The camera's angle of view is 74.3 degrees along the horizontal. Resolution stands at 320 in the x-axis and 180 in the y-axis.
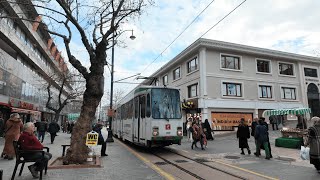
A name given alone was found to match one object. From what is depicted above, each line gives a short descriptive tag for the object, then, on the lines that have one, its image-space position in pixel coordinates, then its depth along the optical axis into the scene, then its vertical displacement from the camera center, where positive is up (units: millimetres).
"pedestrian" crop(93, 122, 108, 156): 9480 -1224
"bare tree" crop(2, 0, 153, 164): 7832 +2043
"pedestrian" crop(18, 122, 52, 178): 5642 -825
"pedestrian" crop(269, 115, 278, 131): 20692 -577
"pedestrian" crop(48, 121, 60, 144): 15212 -976
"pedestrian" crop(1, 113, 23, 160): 8397 -678
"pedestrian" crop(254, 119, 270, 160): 8771 -865
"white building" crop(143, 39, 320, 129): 19848 +3660
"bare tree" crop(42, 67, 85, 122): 24852 +4320
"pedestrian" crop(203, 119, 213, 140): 15938 -1174
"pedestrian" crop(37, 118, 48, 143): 15082 -855
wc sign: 7675 -841
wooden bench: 5497 -943
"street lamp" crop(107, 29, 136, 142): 15772 +392
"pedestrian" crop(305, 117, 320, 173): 6329 -831
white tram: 10138 -71
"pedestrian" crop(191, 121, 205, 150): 11744 -977
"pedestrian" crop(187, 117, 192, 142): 16073 -1503
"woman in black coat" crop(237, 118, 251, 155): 9835 -915
